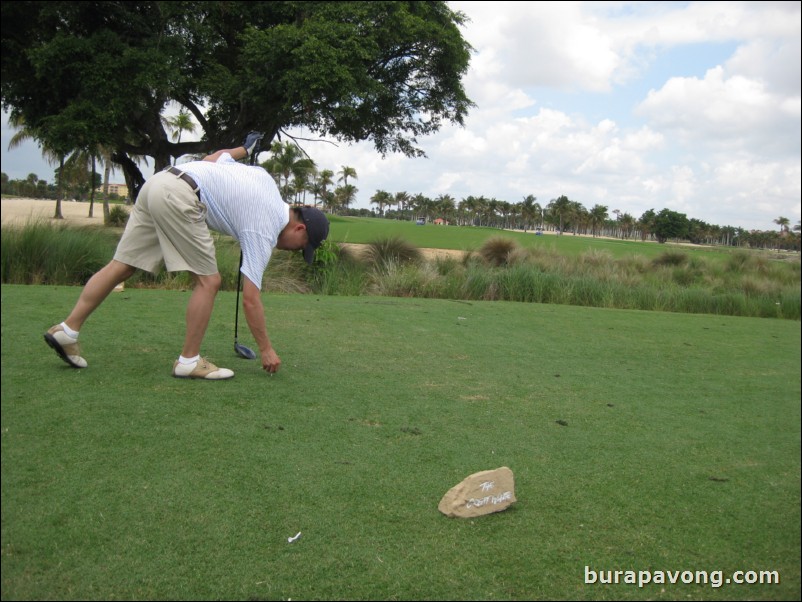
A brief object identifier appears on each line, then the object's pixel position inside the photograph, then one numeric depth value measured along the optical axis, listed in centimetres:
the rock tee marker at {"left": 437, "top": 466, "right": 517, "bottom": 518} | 233
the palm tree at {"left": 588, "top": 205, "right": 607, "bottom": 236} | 13546
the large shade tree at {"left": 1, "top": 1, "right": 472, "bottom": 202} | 1478
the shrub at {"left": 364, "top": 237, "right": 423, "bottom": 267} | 1642
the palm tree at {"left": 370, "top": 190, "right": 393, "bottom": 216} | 15175
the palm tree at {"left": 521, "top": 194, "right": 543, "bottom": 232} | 14475
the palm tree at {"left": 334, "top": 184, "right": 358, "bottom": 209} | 11044
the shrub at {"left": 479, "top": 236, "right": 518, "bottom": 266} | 1882
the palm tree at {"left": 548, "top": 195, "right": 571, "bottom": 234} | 13812
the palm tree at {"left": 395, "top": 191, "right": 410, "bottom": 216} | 15900
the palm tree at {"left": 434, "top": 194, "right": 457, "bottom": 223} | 15175
